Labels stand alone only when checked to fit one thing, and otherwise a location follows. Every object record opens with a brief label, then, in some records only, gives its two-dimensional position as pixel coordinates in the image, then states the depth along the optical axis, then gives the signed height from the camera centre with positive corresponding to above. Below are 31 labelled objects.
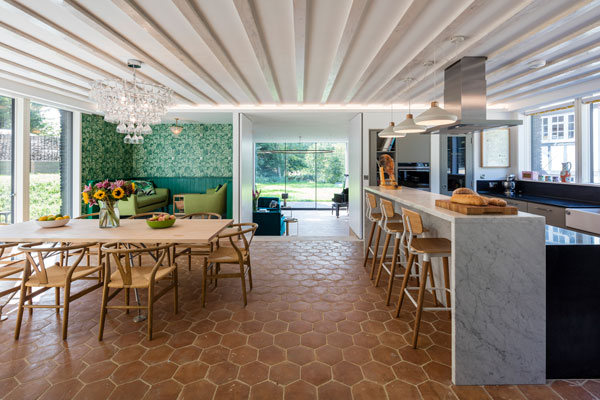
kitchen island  1.82 -0.64
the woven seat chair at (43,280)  2.33 -0.70
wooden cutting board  1.90 -0.07
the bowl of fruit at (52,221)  3.00 -0.25
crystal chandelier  3.58 +1.22
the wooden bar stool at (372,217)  3.64 -0.25
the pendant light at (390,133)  3.85 +0.88
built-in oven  5.87 +0.49
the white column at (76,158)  6.12 +0.82
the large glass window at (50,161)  5.27 +0.69
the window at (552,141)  4.73 +1.01
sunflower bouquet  2.96 +0.01
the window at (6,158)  4.71 +0.63
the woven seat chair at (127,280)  2.29 -0.70
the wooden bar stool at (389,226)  3.00 -0.31
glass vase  3.02 -0.19
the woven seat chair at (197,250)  3.35 -0.65
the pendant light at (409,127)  3.33 +0.83
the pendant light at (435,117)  2.76 +0.78
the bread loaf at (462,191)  2.30 +0.06
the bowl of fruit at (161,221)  2.98 -0.25
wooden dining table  2.55 -0.34
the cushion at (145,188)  7.45 +0.24
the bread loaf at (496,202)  1.97 -0.03
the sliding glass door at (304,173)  11.48 +0.98
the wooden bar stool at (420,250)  2.21 -0.40
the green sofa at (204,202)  6.74 -0.11
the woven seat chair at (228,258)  2.90 -0.62
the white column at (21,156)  4.87 +0.67
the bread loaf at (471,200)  1.98 -0.01
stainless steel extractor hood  3.31 +1.21
